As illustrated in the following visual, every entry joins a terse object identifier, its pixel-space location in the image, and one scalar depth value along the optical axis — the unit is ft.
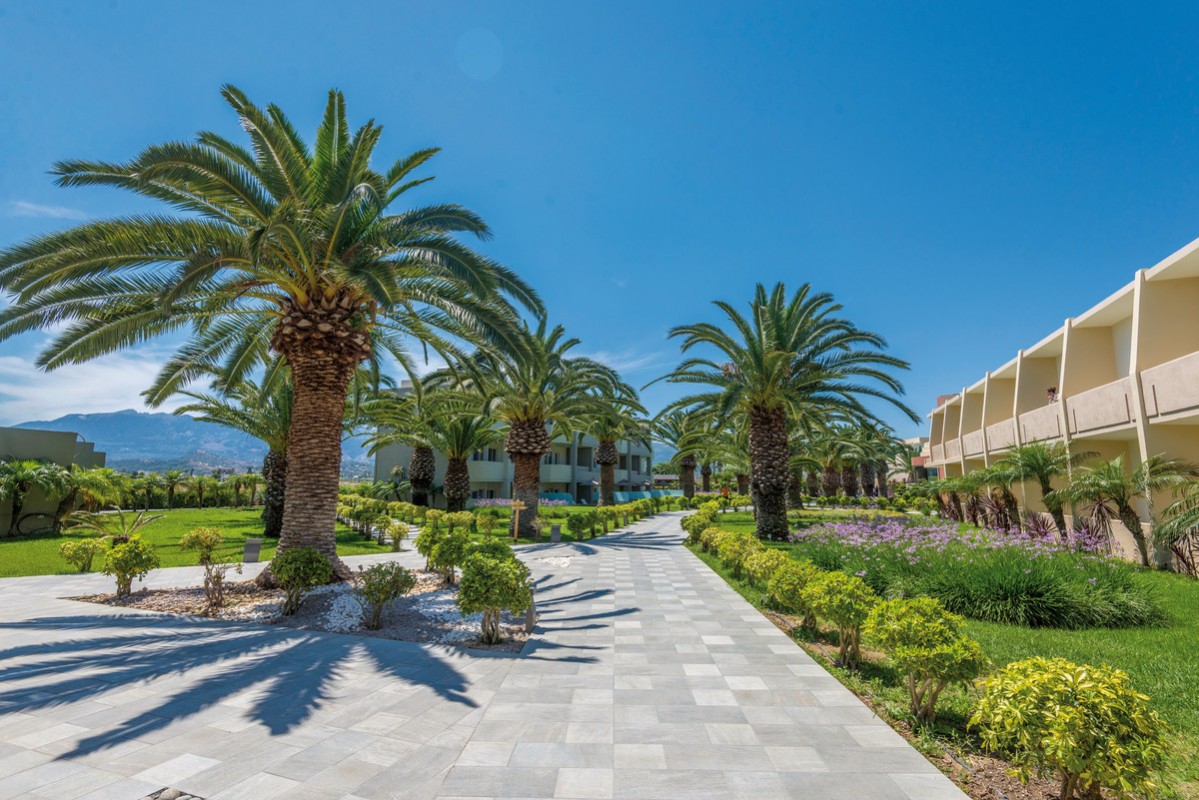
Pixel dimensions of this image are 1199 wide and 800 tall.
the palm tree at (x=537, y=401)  73.15
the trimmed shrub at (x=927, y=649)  15.87
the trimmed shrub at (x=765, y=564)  32.01
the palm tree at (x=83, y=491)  72.28
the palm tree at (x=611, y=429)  77.15
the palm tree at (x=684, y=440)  90.96
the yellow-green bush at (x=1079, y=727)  10.72
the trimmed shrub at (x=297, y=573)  29.71
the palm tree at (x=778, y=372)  63.67
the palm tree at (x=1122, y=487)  43.80
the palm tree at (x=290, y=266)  30.09
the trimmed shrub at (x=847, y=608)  21.60
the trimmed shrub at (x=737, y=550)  41.64
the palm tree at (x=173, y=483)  131.75
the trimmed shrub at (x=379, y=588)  27.61
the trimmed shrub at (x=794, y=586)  27.07
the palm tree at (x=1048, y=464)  57.52
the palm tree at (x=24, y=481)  67.31
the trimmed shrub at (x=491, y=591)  24.09
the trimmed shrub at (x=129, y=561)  33.35
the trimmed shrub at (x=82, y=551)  40.86
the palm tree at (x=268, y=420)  69.82
